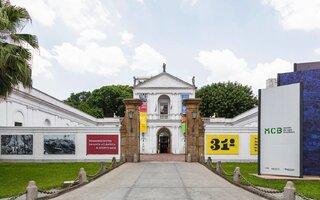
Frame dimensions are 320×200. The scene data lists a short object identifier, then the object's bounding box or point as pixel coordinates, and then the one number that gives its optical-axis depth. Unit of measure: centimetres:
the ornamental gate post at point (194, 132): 1557
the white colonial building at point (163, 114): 3177
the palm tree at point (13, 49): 999
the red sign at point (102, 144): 1893
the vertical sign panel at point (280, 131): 1098
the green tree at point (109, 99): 4604
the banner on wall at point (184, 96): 3294
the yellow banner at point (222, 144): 1944
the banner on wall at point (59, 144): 1891
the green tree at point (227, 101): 3627
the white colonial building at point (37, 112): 2029
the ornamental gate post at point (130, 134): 1546
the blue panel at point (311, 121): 1171
